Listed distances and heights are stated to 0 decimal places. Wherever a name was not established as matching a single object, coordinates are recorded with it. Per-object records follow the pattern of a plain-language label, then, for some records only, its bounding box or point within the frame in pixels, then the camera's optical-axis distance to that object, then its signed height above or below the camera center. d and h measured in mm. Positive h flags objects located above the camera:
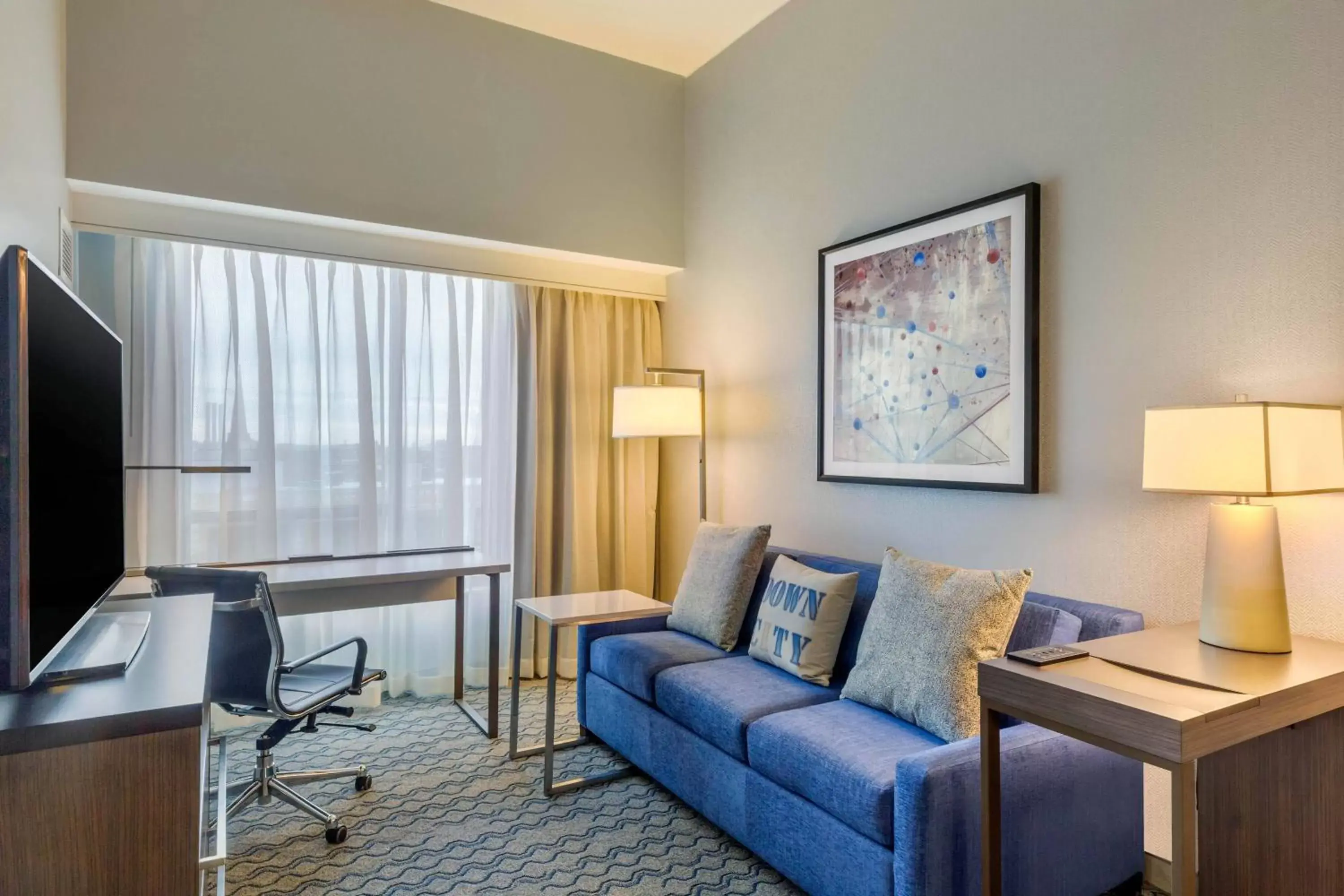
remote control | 1690 -465
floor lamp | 3639 +169
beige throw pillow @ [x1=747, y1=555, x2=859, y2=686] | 2590 -607
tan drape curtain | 4145 -34
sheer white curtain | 3330 +157
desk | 2961 -535
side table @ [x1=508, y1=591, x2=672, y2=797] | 2764 -624
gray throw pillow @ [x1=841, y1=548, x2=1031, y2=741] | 2027 -530
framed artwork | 2482 +344
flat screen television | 1130 -33
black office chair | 2330 -640
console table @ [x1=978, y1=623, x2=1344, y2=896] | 1393 -553
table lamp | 1656 -72
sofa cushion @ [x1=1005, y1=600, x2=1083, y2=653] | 2105 -501
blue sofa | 1729 -867
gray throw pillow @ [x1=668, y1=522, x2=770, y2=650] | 3029 -556
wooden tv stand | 1086 -499
